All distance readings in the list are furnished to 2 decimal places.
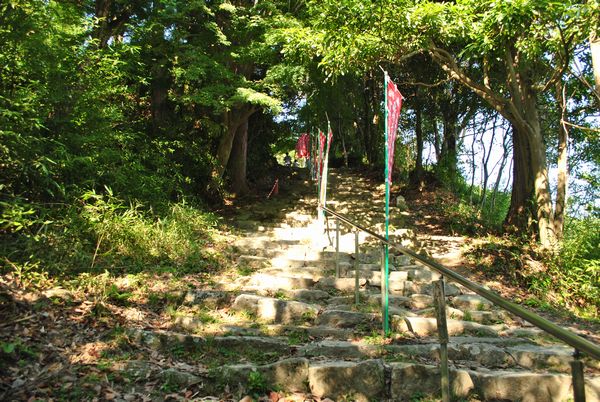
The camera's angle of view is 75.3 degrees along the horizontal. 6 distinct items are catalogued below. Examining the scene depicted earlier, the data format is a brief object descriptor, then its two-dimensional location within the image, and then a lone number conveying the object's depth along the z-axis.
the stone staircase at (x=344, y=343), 2.71
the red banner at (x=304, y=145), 12.49
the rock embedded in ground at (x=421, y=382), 2.69
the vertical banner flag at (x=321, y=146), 8.13
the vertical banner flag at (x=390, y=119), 4.32
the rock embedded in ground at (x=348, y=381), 2.70
